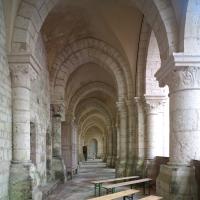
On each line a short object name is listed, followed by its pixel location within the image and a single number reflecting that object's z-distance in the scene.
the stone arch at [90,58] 11.40
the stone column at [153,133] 9.36
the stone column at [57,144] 11.57
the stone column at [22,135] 5.96
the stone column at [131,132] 11.17
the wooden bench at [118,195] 5.68
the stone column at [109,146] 22.72
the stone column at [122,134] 11.67
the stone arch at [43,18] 5.83
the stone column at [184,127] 5.33
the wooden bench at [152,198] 5.30
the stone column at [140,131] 10.22
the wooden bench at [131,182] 7.44
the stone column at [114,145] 21.81
